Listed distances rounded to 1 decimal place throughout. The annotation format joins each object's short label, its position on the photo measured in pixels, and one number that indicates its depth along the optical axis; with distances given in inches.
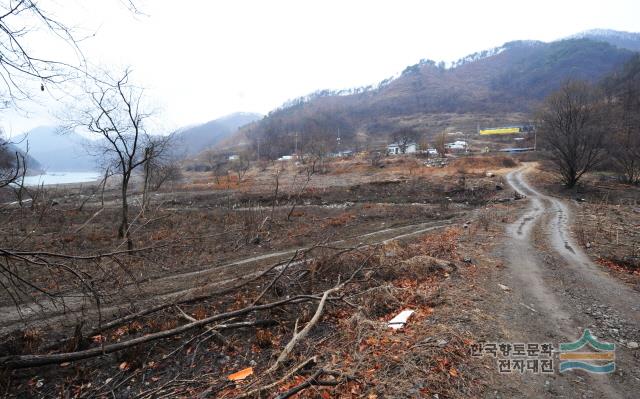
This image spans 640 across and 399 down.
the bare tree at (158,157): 536.6
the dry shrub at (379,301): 255.8
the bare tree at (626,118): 1198.9
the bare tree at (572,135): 1082.1
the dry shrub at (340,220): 794.7
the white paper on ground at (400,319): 222.5
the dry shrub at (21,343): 228.5
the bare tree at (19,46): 111.1
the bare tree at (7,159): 137.2
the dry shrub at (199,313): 265.1
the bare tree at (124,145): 523.1
